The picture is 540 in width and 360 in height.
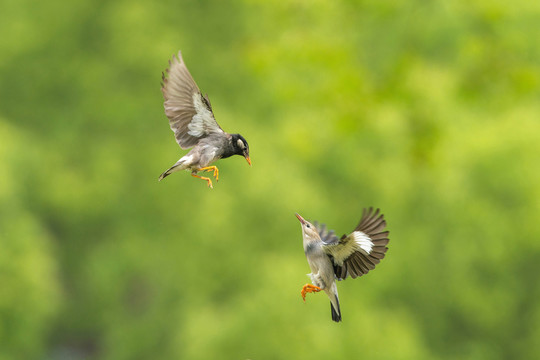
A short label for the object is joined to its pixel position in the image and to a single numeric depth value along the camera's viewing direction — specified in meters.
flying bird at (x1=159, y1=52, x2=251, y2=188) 10.67
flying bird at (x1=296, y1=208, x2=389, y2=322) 10.75
